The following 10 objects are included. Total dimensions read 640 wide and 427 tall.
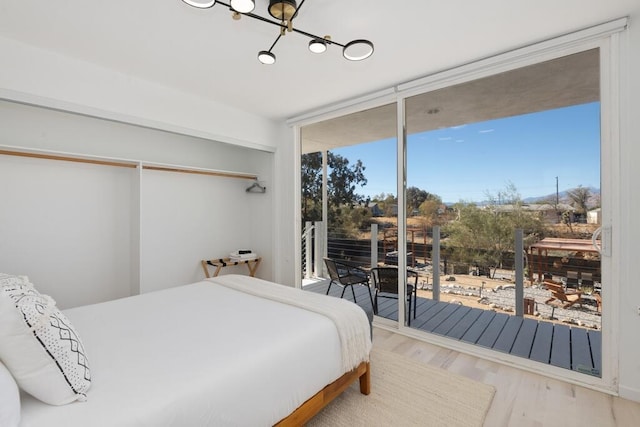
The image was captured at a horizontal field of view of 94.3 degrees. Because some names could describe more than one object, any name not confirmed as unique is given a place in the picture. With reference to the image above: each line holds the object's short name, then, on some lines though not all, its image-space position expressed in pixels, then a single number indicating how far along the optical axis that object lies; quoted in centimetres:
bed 109
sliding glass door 226
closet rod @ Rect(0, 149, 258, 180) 268
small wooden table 400
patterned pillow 103
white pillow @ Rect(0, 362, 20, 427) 89
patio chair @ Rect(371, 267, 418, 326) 316
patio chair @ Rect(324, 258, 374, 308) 352
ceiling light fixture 152
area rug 181
